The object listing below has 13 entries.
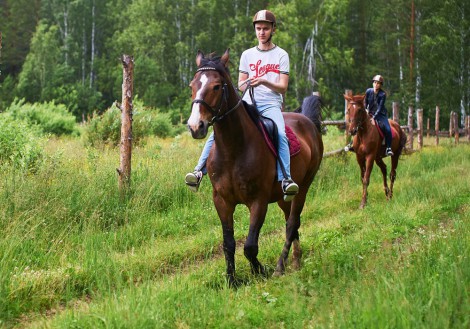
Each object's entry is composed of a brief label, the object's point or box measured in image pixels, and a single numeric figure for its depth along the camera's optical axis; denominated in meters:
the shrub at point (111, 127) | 15.60
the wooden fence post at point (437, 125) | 26.58
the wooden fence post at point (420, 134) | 22.53
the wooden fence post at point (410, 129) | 22.27
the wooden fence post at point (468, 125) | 28.81
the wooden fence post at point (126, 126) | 8.79
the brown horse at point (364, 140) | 11.54
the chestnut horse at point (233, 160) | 4.76
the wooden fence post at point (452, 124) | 28.27
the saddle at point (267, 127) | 5.52
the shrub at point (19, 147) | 8.88
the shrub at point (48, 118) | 22.03
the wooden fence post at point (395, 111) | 20.71
